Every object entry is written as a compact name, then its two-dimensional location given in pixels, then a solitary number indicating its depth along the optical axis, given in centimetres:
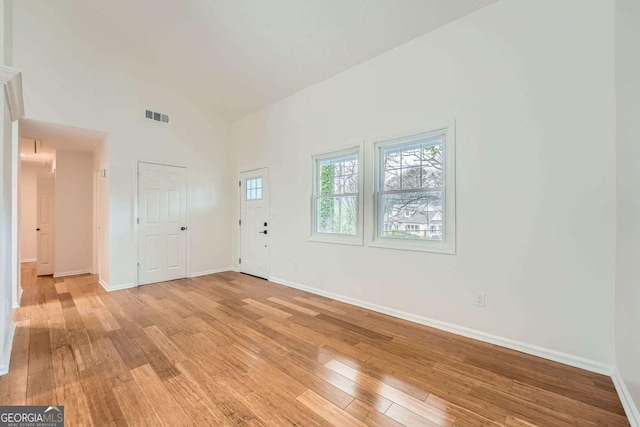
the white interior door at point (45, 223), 528
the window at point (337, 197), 365
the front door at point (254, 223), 488
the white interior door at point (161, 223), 457
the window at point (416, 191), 283
